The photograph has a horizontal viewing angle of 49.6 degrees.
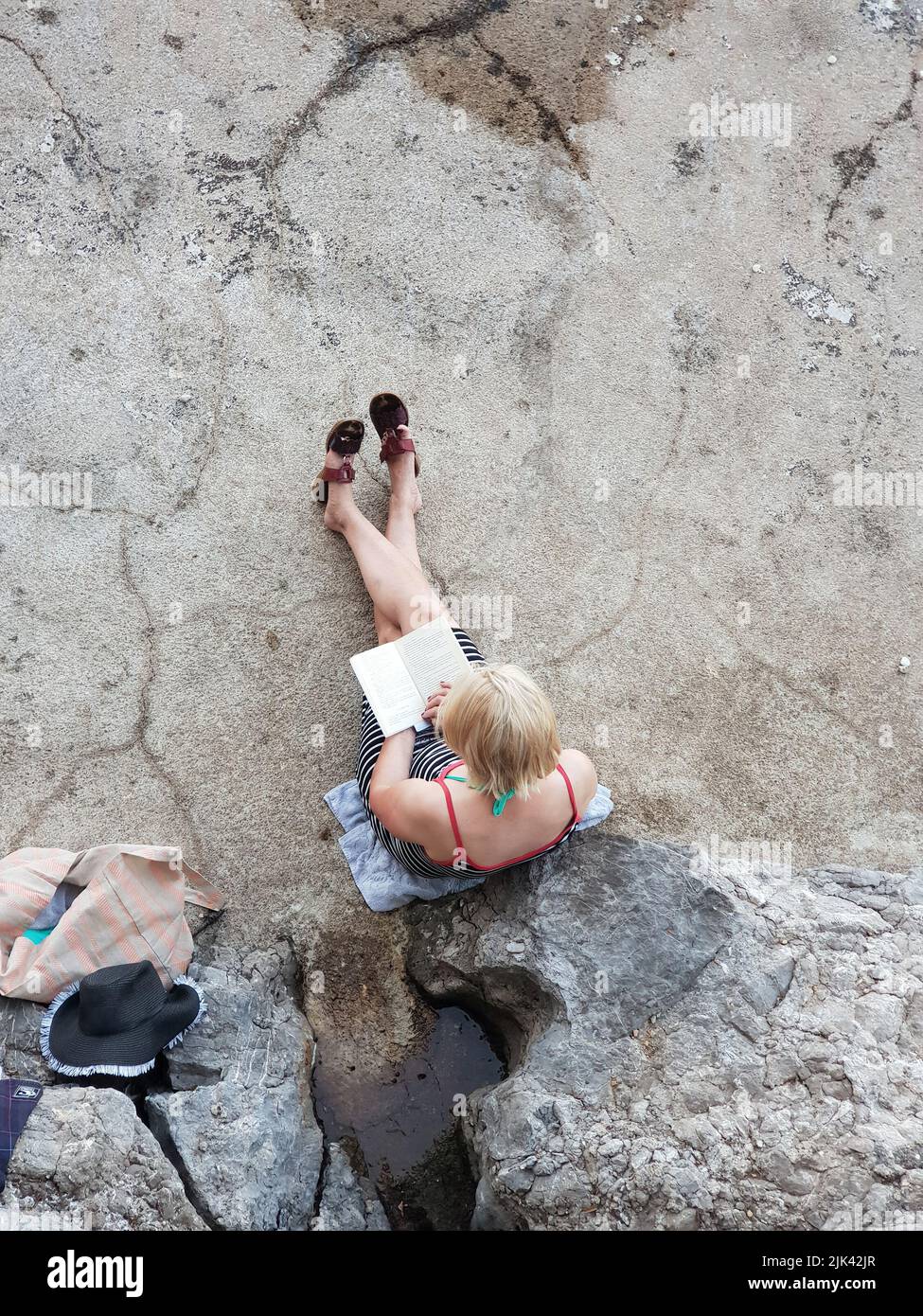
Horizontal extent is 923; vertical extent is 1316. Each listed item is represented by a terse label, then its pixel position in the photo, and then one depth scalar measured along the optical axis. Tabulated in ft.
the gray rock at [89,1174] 7.60
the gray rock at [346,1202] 8.86
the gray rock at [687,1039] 8.02
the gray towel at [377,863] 10.05
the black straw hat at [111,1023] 8.32
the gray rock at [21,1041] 8.30
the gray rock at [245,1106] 8.35
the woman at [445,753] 7.98
